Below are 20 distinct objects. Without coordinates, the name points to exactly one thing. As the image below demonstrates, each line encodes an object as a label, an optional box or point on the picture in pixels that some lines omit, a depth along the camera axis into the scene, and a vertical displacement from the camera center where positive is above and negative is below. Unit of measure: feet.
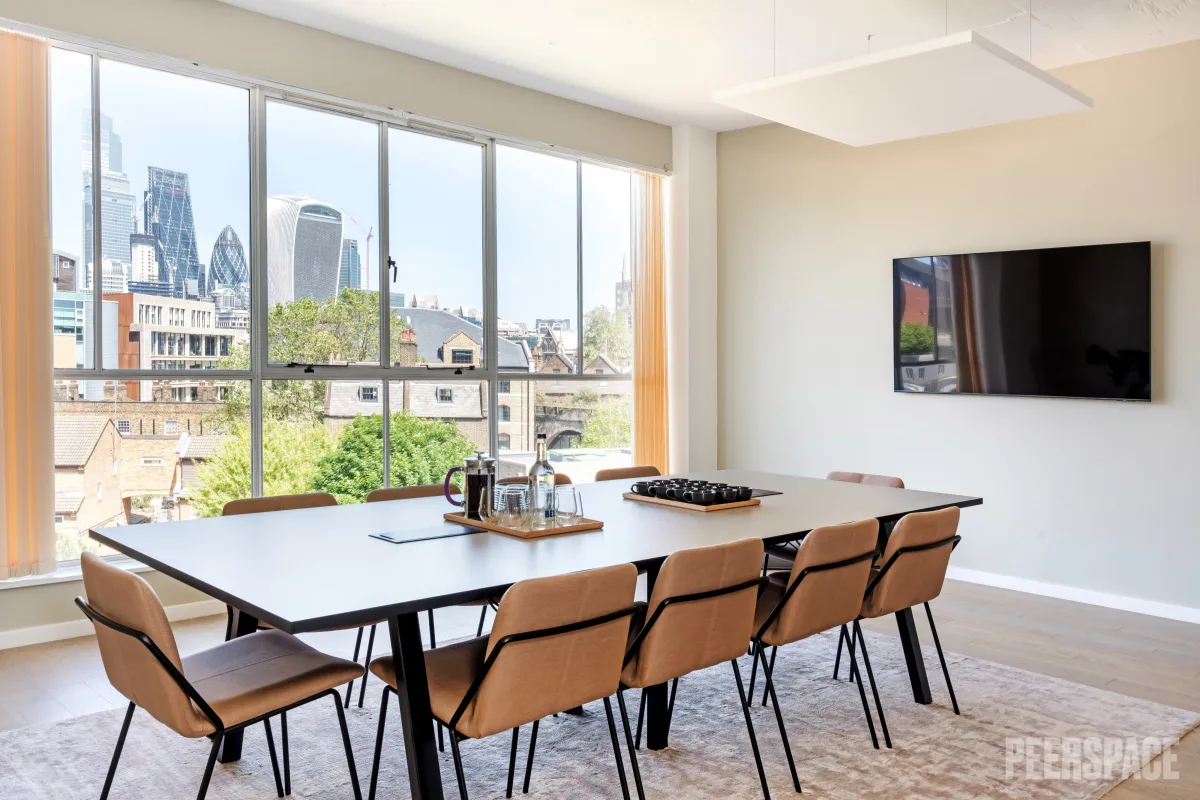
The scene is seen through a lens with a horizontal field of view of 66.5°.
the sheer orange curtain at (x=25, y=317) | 14.02 +1.16
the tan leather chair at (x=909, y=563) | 10.63 -2.12
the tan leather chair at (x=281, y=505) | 11.18 -1.47
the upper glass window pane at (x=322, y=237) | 17.16 +2.95
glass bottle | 10.06 -1.17
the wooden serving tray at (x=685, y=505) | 11.46 -1.51
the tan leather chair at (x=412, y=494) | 12.51 -1.47
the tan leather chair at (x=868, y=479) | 14.68 -1.57
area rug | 9.48 -4.16
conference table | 6.98 -1.56
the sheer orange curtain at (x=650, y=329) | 23.12 +1.48
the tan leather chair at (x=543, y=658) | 7.11 -2.20
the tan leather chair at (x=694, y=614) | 8.20 -2.12
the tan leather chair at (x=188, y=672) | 7.09 -2.52
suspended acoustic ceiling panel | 11.76 +4.18
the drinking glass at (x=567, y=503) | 10.50 -1.33
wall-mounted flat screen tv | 17.10 +1.25
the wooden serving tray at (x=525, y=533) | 9.51 -1.50
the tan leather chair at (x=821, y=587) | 9.45 -2.16
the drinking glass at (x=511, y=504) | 10.10 -1.30
